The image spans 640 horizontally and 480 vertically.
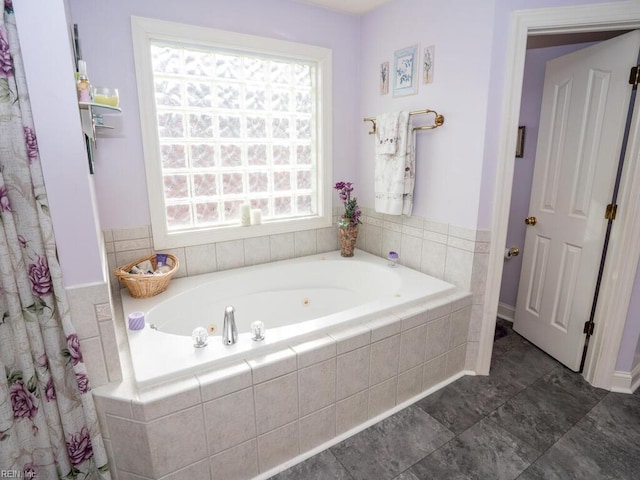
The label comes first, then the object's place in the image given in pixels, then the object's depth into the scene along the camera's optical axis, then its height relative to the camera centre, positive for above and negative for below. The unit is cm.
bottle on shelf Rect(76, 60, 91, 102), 139 +29
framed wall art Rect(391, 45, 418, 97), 223 +58
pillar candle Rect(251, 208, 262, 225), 245 -38
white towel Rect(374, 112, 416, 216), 226 -9
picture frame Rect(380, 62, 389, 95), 244 +58
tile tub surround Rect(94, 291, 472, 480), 129 -101
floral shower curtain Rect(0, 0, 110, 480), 108 -57
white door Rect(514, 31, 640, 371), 193 -16
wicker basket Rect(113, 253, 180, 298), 193 -66
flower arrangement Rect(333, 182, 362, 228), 267 -37
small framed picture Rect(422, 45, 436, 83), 210 +59
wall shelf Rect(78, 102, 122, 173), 143 +20
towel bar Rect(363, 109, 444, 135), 208 +24
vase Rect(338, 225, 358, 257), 268 -59
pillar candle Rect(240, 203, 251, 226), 242 -36
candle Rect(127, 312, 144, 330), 163 -73
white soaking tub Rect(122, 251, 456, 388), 143 -78
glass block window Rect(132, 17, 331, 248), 207 +22
